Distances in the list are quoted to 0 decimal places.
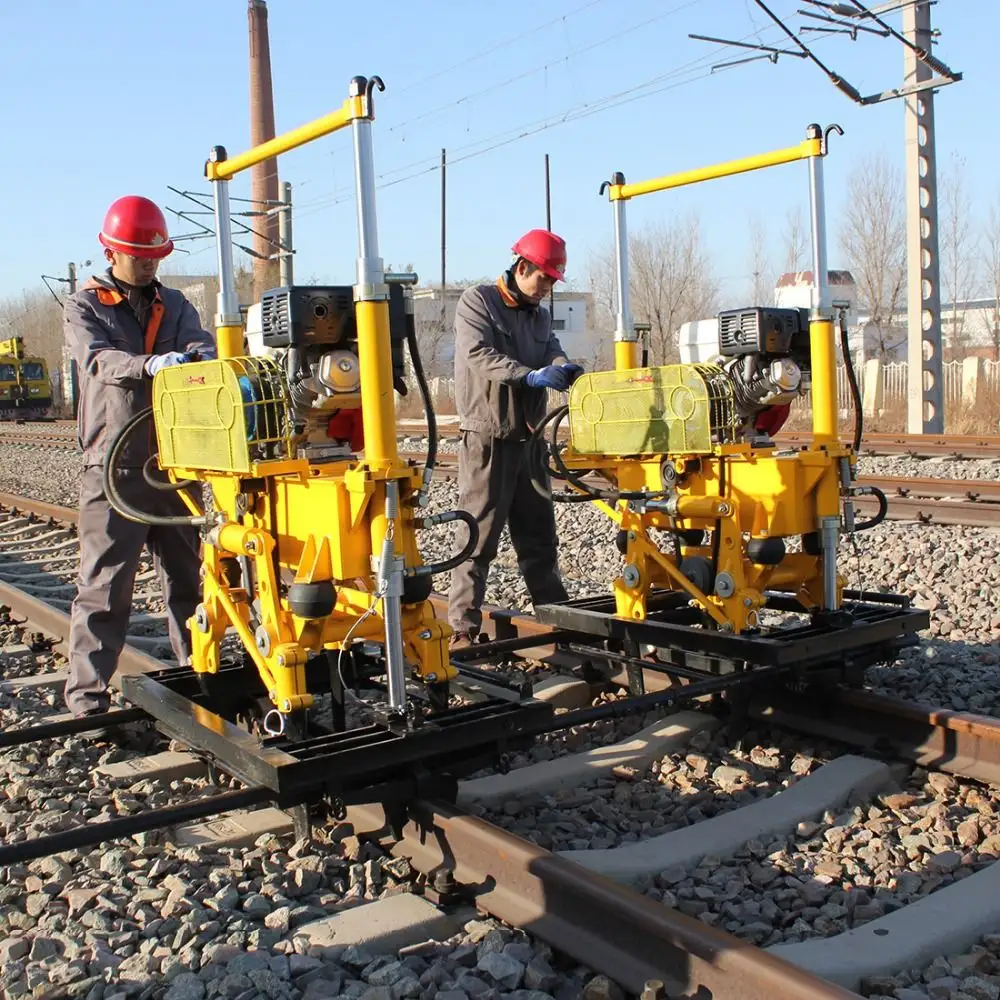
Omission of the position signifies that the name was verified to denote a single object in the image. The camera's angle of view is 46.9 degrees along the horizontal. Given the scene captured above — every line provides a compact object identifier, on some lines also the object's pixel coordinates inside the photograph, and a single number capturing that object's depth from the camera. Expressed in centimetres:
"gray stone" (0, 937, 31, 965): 282
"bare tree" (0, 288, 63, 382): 8712
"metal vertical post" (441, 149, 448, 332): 4794
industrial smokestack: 3344
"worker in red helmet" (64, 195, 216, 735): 460
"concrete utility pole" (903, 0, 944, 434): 1750
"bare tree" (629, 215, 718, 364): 4138
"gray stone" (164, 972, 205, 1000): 260
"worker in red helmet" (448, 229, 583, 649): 558
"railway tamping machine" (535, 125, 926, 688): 461
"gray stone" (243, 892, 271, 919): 304
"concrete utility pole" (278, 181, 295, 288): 2379
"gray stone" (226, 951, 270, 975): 270
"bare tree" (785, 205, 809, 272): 4731
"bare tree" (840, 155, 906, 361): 3797
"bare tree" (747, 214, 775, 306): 5064
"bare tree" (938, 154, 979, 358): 3962
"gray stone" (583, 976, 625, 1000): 262
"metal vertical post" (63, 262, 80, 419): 4657
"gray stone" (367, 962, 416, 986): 268
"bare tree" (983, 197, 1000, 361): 3719
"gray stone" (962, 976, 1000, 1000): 260
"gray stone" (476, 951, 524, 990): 271
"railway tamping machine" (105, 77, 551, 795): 342
